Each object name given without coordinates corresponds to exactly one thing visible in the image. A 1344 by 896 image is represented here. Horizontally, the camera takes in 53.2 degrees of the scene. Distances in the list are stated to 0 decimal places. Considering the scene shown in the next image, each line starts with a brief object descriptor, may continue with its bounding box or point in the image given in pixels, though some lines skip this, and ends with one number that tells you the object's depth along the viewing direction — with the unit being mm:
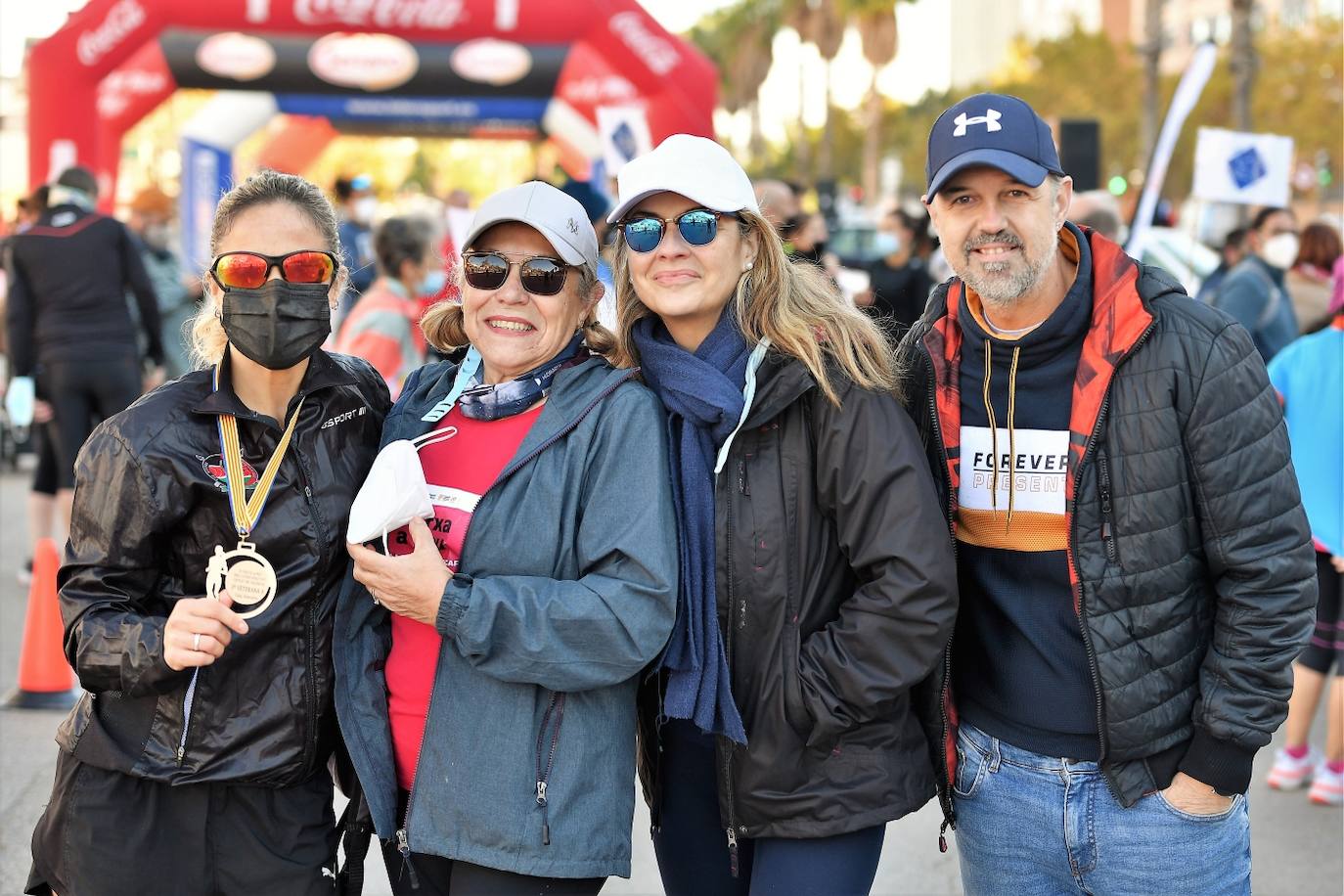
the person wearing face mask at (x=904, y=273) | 9938
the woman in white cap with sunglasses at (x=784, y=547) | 2586
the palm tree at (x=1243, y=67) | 17641
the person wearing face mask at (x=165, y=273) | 10414
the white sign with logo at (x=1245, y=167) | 9789
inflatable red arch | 12906
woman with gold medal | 2531
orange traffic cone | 5910
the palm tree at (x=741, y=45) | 51500
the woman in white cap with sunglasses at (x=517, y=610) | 2488
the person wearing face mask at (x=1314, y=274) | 8109
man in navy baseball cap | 2525
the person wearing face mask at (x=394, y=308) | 6035
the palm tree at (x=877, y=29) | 43781
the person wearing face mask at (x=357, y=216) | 11562
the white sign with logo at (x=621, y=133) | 10422
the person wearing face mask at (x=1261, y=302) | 7789
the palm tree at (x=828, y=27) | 45844
